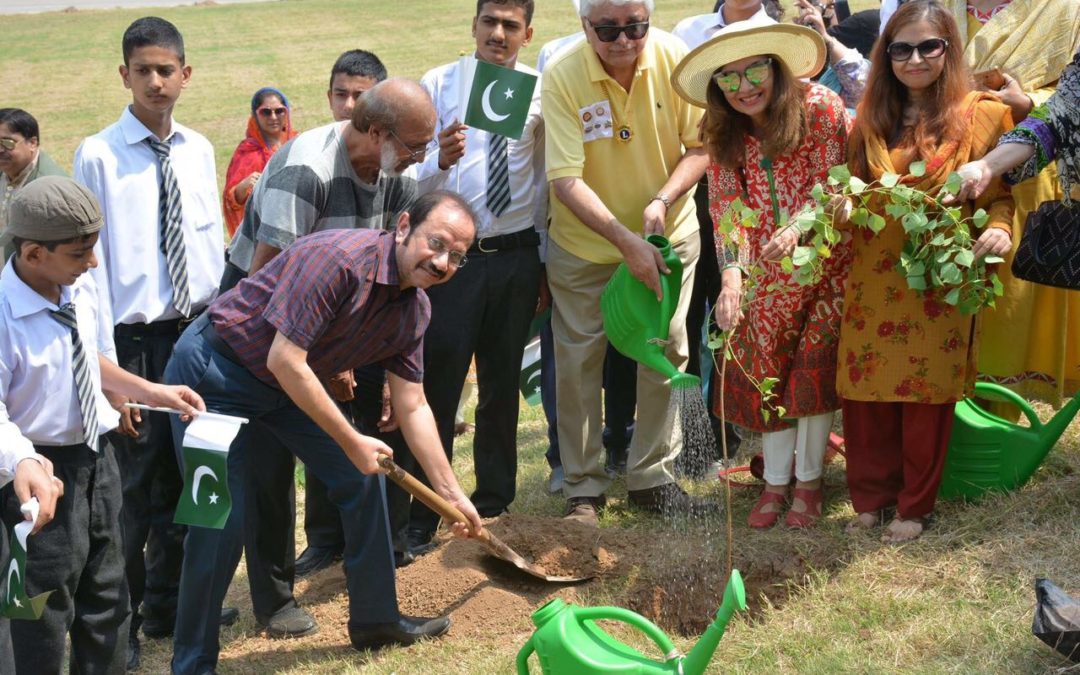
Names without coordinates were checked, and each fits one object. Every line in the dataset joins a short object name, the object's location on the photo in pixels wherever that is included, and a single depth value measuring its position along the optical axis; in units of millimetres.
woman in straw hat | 4590
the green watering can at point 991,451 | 4742
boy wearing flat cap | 3742
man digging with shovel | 3961
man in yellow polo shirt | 4973
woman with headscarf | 8031
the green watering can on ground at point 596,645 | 3242
